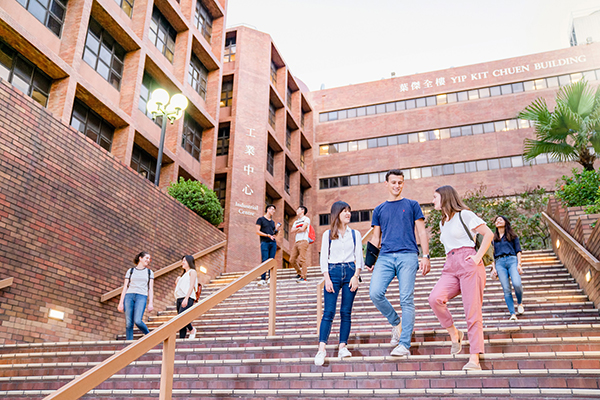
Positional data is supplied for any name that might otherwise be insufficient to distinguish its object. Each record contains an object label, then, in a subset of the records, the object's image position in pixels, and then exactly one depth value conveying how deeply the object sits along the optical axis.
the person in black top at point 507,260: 7.70
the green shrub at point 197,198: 13.85
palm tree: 11.95
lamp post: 12.64
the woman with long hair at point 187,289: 7.99
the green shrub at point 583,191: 11.32
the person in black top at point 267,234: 10.87
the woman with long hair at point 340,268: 5.11
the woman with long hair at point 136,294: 7.70
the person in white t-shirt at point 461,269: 4.49
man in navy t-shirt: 4.93
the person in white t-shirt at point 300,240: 10.75
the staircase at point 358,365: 4.15
